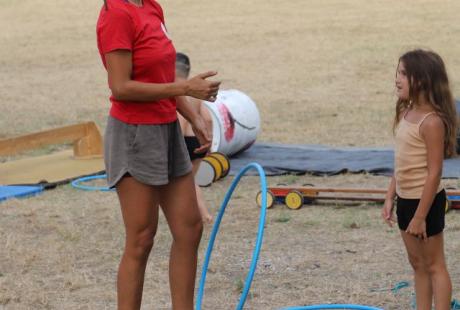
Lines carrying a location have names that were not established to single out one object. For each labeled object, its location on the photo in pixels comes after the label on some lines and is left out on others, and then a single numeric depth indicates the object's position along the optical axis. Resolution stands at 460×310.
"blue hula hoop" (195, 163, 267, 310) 9.02
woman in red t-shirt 7.99
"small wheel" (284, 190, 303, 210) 15.62
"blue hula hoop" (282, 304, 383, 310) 10.09
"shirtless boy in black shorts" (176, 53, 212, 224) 13.98
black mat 18.72
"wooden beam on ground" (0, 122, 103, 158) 18.92
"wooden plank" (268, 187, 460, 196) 15.56
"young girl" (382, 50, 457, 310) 8.62
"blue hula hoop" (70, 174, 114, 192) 17.49
